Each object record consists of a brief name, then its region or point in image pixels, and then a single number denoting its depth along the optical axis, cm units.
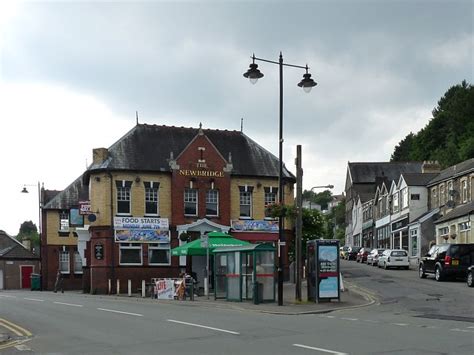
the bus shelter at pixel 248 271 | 2528
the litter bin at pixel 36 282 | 5284
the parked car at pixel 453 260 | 3238
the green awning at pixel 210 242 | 3092
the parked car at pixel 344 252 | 7079
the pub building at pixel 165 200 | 3912
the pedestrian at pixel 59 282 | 4622
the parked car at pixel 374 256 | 5128
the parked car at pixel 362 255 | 5922
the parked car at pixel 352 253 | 6769
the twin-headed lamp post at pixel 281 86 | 2316
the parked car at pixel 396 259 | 4638
